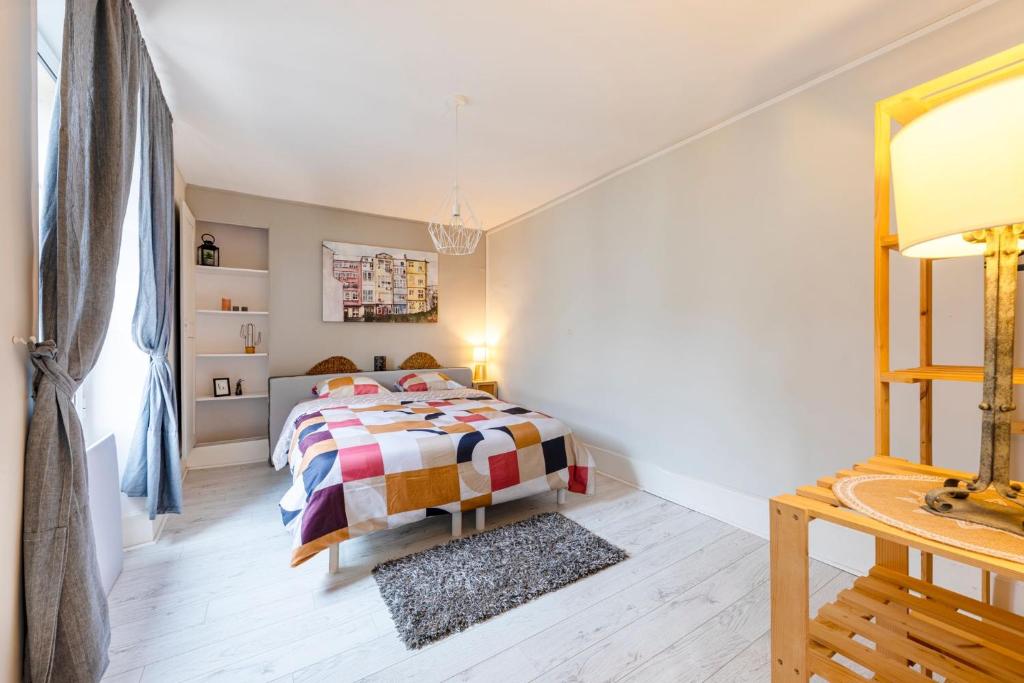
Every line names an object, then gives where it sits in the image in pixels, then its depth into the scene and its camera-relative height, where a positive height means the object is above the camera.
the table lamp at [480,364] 4.93 -0.29
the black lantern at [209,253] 3.49 +0.79
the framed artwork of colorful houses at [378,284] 4.07 +0.61
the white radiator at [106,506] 1.66 -0.71
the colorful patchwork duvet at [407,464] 1.96 -0.69
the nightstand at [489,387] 4.80 -0.55
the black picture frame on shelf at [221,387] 3.59 -0.39
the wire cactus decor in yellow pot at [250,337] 3.78 +0.06
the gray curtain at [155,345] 2.10 -0.01
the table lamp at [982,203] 0.69 +0.25
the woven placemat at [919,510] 0.67 -0.35
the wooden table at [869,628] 0.79 -0.64
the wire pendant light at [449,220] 3.89 +1.27
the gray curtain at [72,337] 1.07 +0.02
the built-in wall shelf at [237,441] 3.49 -0.88
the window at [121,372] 2.07 -0.15
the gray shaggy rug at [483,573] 1.67 -1.13
